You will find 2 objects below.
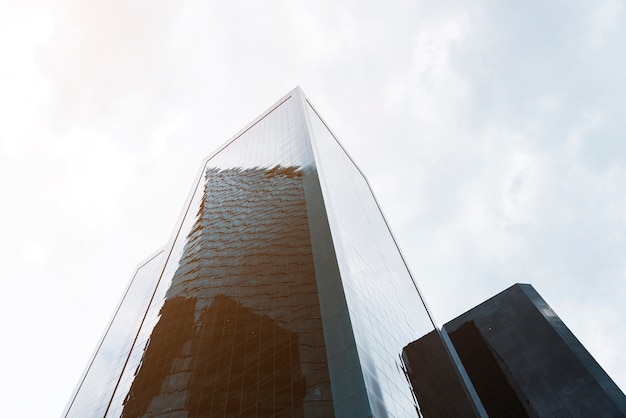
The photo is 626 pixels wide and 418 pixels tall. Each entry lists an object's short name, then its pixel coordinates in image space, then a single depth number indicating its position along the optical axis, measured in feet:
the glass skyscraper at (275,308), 92.99
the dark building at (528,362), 212.43
